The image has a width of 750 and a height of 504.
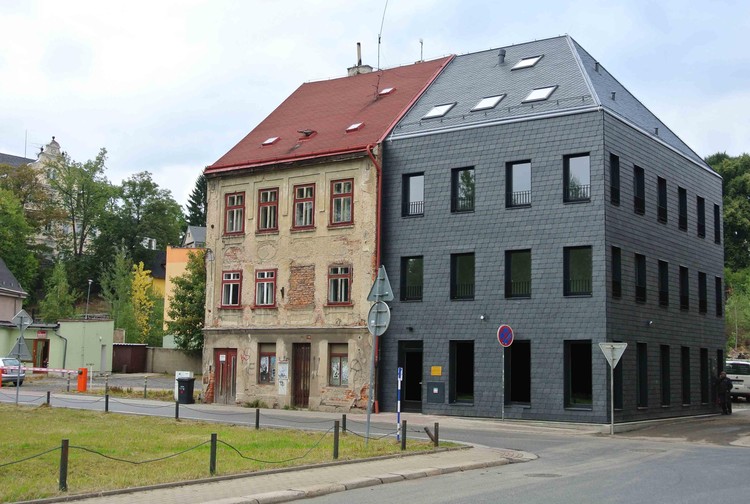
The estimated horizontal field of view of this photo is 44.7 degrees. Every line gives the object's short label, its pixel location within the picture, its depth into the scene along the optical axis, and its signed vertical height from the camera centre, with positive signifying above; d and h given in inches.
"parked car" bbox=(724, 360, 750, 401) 1793.8 -42.1
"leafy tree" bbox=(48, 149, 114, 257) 3789.4 +630.9
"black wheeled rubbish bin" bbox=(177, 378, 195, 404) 1428.4 -74.6
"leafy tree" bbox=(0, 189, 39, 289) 3427.7 +376.3
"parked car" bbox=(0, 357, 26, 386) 1888.5 -71.2
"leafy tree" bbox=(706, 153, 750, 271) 2903.5 +454.5
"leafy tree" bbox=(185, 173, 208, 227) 4195.4 +639.8
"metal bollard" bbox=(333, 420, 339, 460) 673.7 -72.9
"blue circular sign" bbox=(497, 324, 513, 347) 1103.6 +16.6
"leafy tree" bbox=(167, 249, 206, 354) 2452.0 +100.4
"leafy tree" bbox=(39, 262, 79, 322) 3186.5 +141.0
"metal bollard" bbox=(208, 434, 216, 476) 581.3 -72.8
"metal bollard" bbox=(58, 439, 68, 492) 502.6 -70.4
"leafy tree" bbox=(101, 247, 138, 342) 3158.7 +176.9
